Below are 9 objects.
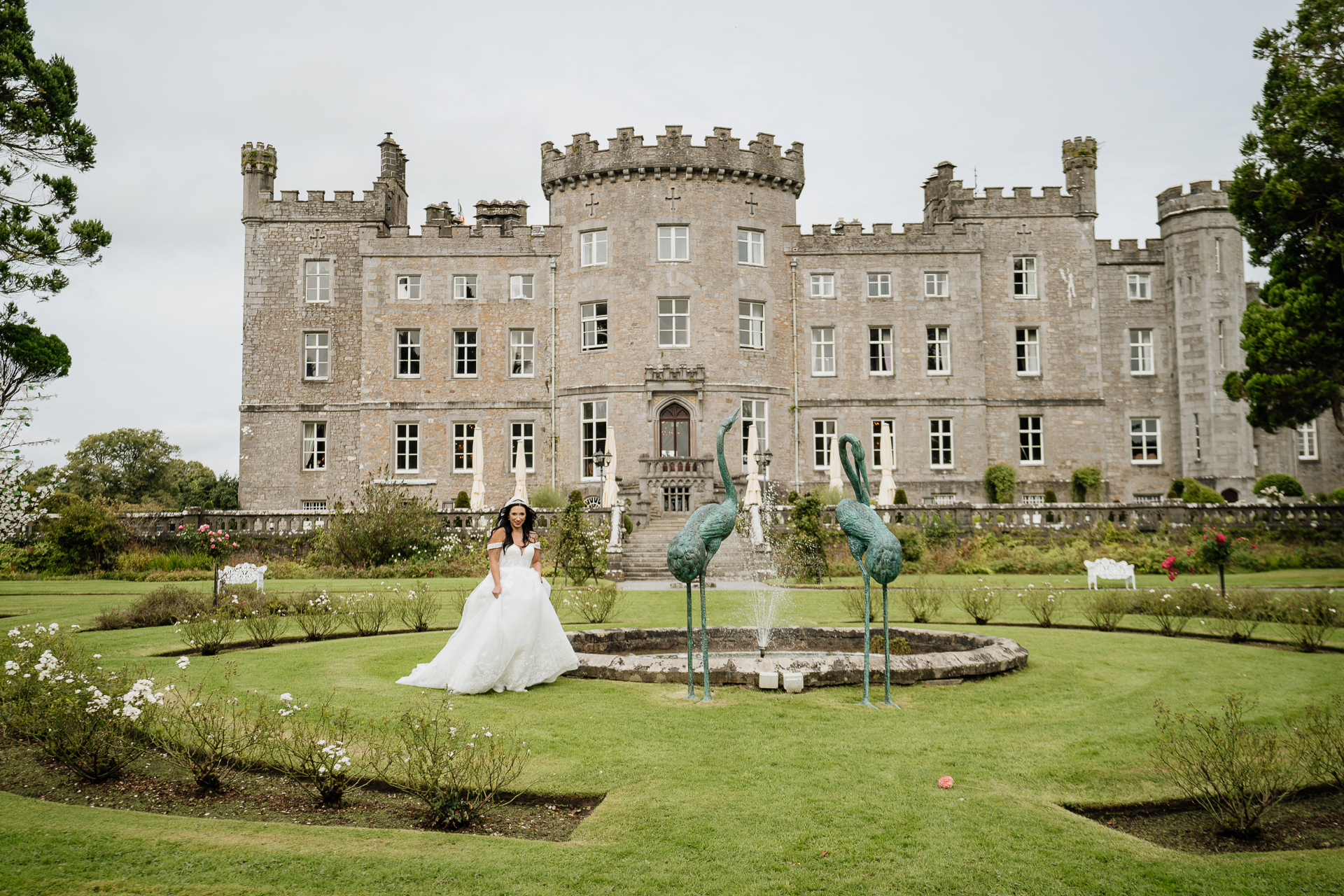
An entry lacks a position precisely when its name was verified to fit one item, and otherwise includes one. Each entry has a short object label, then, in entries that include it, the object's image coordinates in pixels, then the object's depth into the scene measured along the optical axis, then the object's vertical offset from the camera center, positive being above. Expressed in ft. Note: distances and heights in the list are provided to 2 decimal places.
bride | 29.27 -4.14
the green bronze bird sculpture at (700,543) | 28.91 -1.07
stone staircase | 74.49 -3.99
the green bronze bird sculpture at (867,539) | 27.66 -1.00
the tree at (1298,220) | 68.44 +22.08
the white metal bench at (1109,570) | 58.85 -4.31
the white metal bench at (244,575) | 51.60 -3.38
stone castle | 104.32 +21.25
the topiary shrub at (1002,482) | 102.83 +2.59
